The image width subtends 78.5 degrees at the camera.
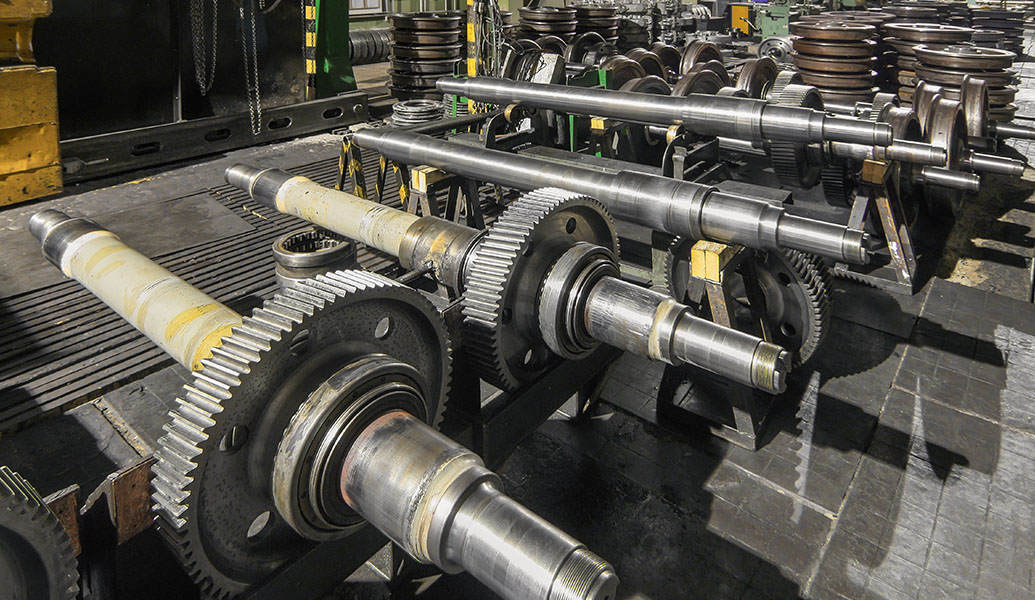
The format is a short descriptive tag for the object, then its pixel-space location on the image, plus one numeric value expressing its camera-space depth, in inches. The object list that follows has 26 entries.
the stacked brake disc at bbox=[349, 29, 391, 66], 434.9
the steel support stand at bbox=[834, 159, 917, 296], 159.3
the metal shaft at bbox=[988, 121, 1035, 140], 197.3
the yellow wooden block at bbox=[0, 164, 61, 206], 181.0
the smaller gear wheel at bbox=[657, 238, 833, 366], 118.3
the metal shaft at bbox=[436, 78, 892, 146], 117.4
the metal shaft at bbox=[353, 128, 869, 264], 87.0
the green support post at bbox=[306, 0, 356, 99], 271.4
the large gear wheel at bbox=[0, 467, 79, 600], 36.7
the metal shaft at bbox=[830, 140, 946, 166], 132.6
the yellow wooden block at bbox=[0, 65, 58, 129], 172.2
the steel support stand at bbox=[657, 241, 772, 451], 106.2
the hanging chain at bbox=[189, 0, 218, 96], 227.0
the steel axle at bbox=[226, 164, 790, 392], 63.2
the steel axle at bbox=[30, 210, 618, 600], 41.3
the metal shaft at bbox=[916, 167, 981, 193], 150.0
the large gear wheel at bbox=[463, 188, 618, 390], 70.2
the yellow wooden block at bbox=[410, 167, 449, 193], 140.3
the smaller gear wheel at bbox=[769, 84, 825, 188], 148.8
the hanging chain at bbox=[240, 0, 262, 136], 244.5
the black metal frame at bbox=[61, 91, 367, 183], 203.8
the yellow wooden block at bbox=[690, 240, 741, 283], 104.4
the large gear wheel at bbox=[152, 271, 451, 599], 46.2
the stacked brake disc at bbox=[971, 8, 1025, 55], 410.6
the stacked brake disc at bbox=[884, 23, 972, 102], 246.7
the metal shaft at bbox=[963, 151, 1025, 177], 159.3
